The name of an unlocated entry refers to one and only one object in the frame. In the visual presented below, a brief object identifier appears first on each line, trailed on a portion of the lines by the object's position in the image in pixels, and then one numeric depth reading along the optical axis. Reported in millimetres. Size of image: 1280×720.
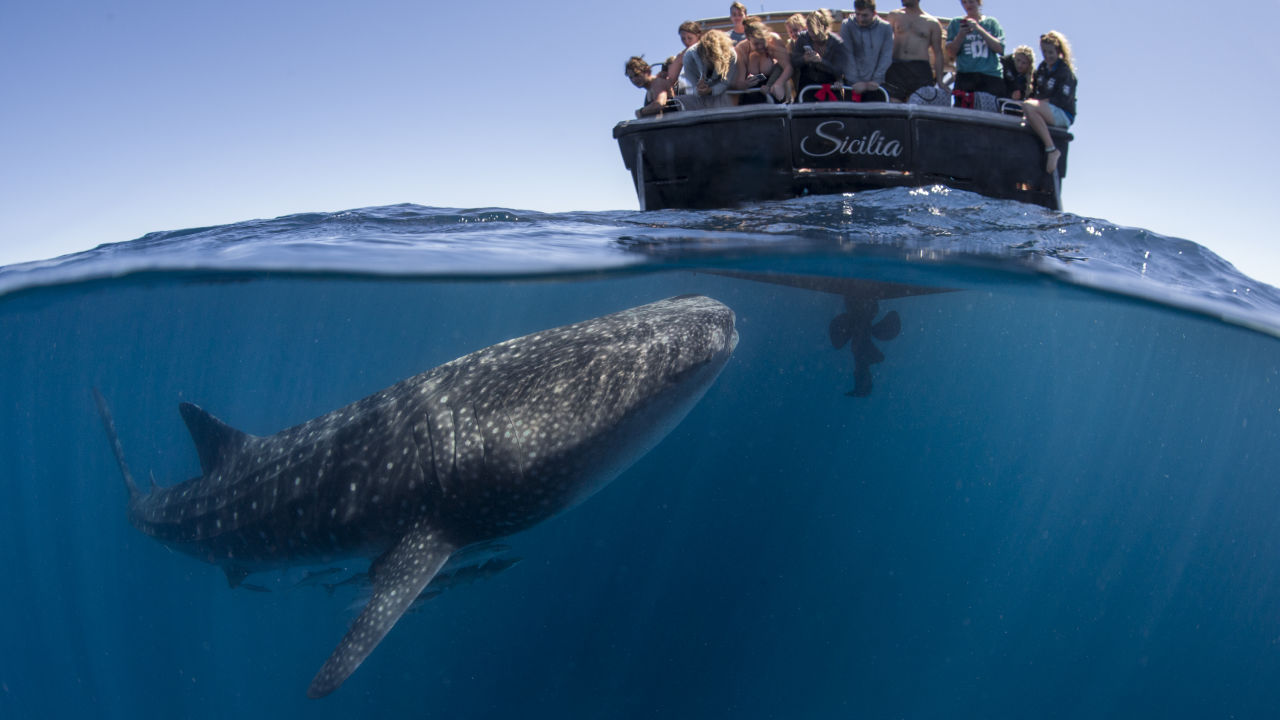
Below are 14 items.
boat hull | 8164
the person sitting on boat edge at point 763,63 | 8859
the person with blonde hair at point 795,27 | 8891
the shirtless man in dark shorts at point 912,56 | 8734
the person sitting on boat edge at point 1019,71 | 8750
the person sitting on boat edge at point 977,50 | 8445
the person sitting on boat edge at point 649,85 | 8906
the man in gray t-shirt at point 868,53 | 8438
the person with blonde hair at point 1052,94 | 8461
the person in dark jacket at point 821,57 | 8461
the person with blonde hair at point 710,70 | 8719
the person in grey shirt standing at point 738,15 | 9156
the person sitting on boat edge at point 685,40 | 9086
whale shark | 4137
